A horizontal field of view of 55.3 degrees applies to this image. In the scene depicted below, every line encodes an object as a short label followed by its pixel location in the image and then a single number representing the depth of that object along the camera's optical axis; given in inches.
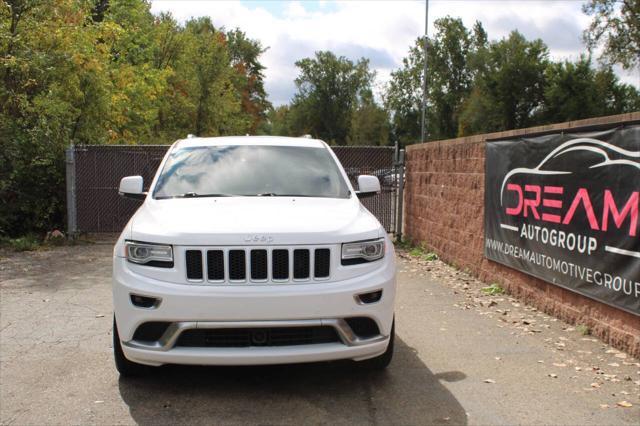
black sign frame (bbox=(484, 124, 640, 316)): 204.5
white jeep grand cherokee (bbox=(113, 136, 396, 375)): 152.4
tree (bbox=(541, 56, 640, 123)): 2009.1
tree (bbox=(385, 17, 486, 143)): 3019.2
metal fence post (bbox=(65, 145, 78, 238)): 502.9
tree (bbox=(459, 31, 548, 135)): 2273.6
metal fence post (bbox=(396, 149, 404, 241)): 496.4
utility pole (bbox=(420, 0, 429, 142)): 1606.3
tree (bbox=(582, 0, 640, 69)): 1492.4
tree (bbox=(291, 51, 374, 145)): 3309.5
